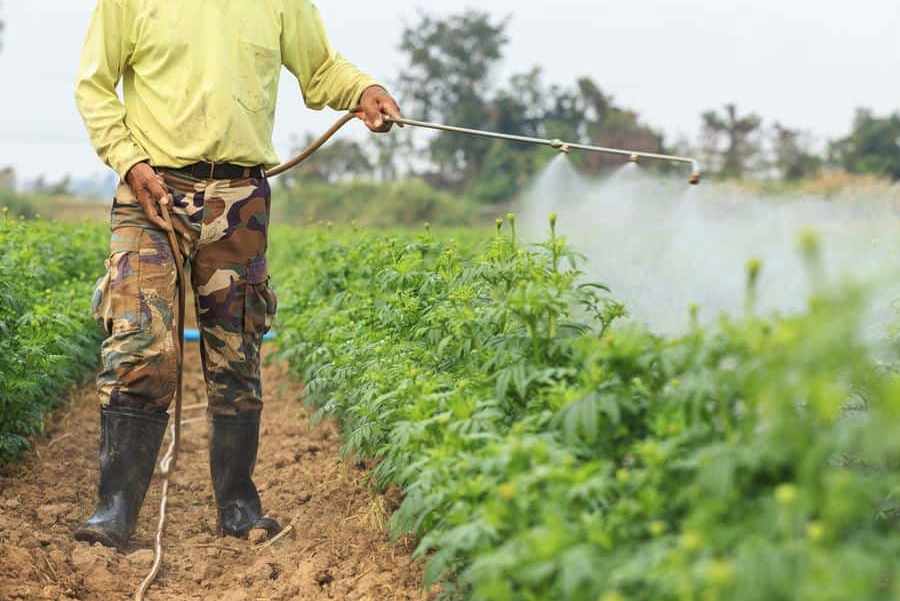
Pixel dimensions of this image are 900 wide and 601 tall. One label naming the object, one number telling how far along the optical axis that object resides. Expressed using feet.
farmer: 13.87
